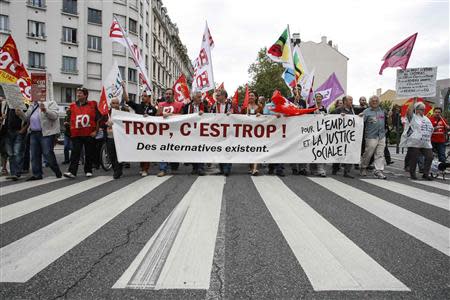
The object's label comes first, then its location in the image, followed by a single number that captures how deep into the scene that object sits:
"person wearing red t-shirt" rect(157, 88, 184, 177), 7.75
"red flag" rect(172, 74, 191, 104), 10.32
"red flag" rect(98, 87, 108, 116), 8.62
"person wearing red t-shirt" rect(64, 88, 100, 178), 7.23
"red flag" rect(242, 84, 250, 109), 8.51
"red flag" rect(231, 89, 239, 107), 10.17
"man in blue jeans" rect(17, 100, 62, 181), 6.98
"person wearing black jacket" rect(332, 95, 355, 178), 8.14
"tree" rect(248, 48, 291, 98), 46.22
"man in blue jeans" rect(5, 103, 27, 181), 7.45
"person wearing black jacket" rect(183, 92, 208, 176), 8.03
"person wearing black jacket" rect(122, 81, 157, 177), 8.52
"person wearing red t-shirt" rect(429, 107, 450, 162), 8.99
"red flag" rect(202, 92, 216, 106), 12.90
